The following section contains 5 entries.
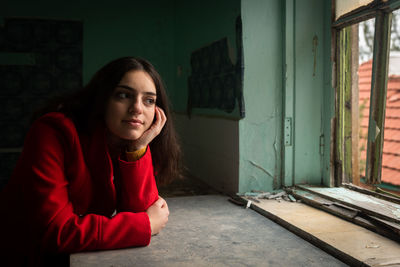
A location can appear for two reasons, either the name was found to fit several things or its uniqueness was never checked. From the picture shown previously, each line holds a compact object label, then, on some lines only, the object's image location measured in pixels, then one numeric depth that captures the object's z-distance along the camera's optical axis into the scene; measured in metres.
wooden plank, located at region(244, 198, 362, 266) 1.41
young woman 1.28
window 1.96
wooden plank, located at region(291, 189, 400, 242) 1.65
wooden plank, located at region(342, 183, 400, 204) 1.97
